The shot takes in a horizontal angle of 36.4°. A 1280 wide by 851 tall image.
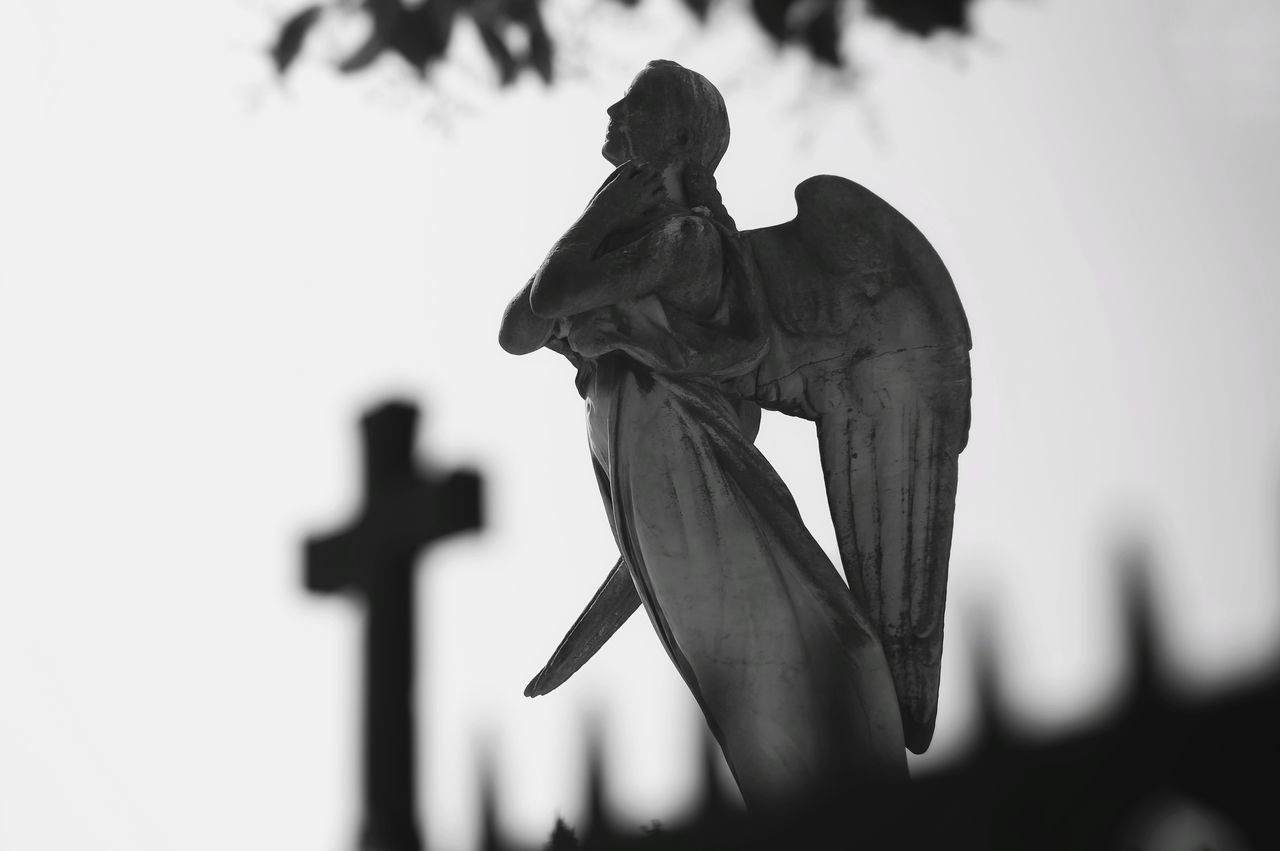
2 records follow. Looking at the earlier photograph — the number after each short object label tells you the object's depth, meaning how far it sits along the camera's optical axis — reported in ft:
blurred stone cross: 17.80
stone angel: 15.60
